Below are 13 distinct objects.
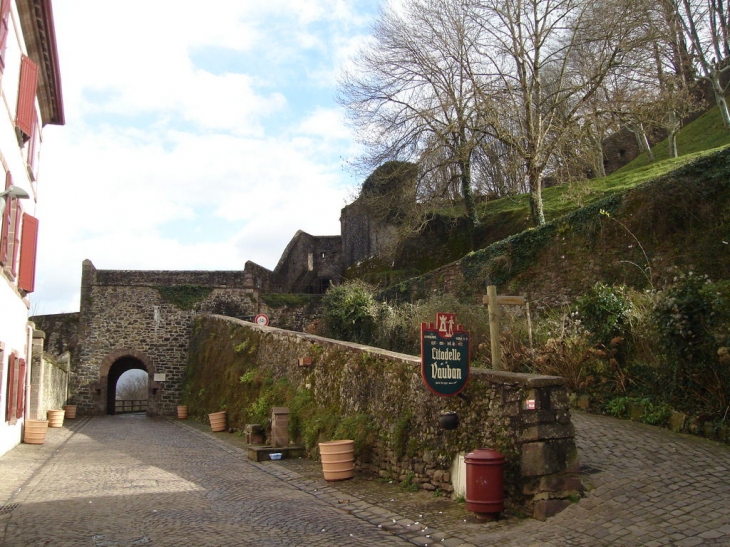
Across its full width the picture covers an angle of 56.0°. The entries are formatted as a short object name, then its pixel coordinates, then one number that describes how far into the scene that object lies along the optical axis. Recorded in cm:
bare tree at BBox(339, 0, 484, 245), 2120
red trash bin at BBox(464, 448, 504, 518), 666
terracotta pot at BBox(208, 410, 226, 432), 1722
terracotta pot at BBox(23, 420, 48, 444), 1466
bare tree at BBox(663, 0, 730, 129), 2545
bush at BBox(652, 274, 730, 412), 820
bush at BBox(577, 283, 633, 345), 1016
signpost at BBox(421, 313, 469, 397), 754
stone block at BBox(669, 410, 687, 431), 843
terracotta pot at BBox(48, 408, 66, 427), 1942
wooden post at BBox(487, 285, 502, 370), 838
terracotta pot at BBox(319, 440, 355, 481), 934
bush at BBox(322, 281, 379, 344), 1803
